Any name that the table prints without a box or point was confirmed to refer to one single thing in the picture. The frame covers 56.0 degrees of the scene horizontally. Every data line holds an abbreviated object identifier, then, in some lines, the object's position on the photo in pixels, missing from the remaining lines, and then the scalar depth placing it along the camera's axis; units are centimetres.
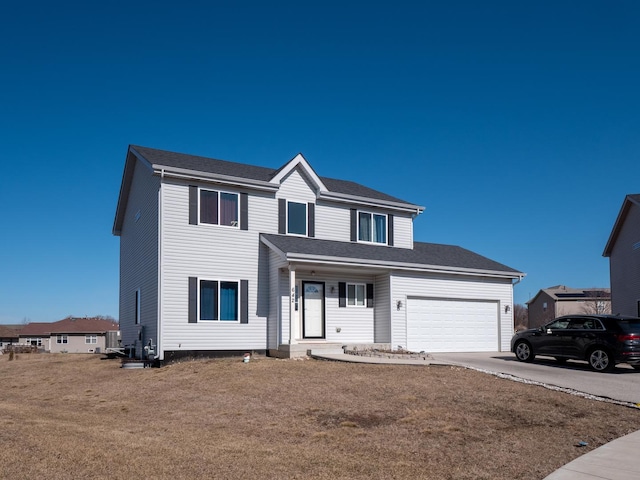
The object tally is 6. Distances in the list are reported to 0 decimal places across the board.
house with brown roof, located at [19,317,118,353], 6656
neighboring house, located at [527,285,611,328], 6041
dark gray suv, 1688
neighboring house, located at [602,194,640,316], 2995
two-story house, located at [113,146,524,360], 1986
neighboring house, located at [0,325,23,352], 7411
